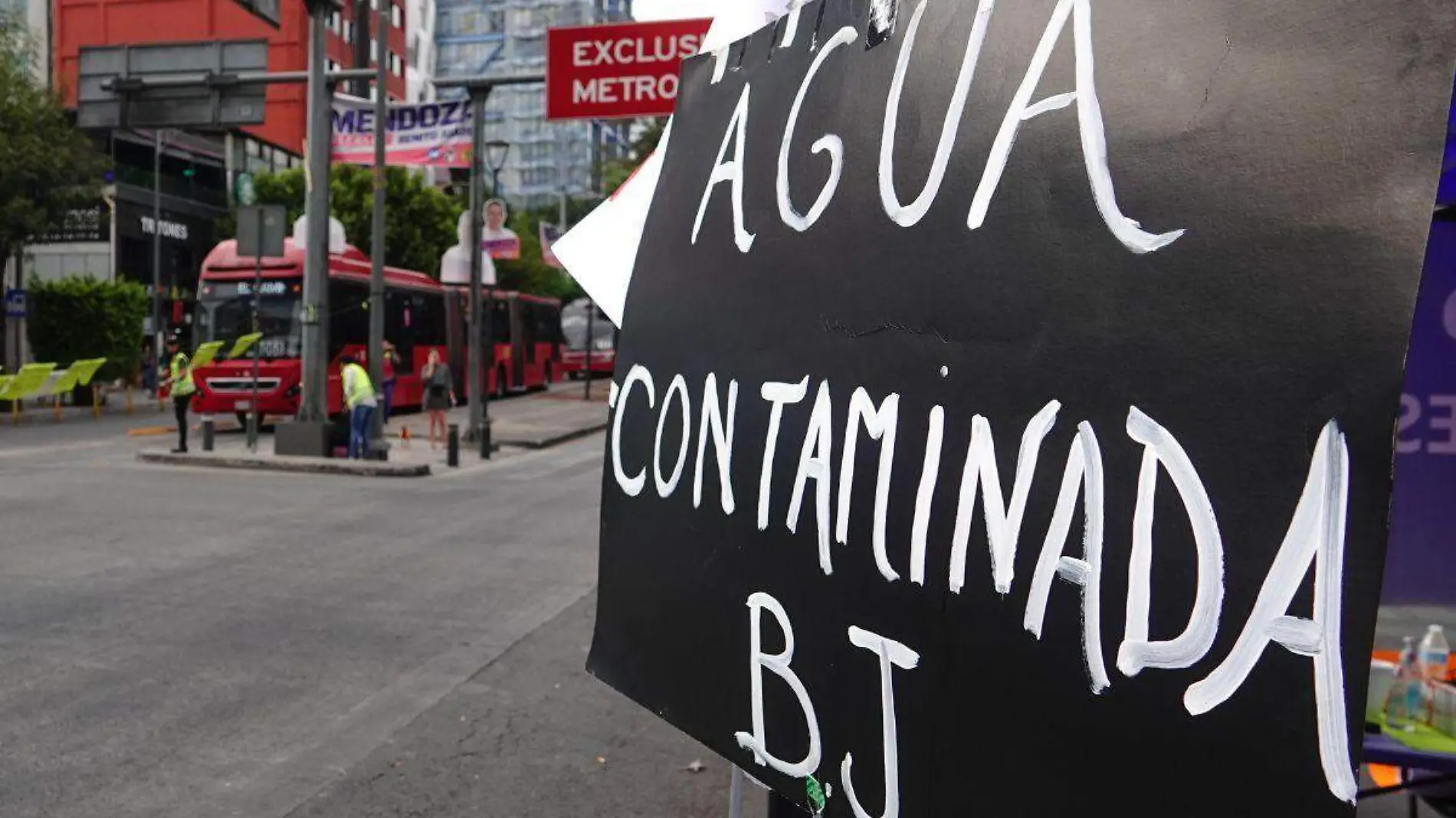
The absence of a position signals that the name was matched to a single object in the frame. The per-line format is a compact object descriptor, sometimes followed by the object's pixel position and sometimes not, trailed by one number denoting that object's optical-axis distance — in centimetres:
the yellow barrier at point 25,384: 2333
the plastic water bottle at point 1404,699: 262
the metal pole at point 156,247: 3766
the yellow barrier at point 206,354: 2189
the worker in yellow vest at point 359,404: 1664
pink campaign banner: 1842
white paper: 263
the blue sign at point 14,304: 2728
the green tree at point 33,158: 2538
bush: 2936
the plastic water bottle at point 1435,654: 279
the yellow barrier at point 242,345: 2131
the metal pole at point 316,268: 1694
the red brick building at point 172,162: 4312
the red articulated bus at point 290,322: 2241
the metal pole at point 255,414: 1644
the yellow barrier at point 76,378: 2509
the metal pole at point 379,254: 1766
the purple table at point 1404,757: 225
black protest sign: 116
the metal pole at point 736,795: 251
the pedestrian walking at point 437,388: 2123
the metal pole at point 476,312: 2005
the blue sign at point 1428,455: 325
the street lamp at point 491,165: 1873
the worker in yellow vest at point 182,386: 1695
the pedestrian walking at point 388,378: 2160
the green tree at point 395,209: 4006
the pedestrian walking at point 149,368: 3278
